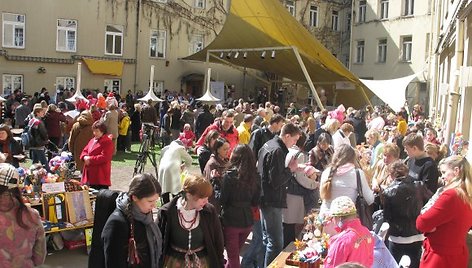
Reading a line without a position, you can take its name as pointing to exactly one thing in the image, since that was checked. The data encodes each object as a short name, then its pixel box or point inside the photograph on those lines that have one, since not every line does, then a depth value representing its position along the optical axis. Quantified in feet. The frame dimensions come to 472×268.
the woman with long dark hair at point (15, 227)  12.82
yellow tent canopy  70.74
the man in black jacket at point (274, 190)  19.44
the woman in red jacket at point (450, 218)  14.21
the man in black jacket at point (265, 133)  26.35
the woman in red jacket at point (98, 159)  25.21
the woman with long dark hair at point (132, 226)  12.65
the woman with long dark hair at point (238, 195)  17.92
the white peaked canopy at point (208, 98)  65.53
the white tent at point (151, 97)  66.09
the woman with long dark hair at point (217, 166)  18.57
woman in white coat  24.85
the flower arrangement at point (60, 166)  24.75
